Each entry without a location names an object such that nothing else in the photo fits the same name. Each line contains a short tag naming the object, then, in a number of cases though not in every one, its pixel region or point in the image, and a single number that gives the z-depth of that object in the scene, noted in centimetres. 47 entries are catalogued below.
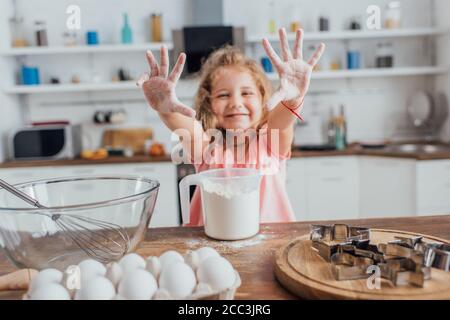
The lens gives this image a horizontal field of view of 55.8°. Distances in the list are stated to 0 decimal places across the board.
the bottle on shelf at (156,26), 254
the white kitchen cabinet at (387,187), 212
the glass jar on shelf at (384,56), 253
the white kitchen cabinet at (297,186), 225
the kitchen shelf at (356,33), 242
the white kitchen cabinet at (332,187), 226
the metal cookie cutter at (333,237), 58
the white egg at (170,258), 49
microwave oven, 230
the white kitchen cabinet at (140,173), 223
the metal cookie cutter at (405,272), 50
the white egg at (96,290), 44
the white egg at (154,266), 48
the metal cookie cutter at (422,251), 53
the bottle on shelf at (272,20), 252
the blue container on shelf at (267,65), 247
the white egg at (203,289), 45
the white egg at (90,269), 47
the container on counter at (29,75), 250
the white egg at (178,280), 45
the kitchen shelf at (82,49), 241
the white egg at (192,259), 50
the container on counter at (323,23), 249
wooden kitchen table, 55
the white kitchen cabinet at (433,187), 207
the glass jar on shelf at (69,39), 251
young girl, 96
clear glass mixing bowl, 53
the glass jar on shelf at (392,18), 248
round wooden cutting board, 48
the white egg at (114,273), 47
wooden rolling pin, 55
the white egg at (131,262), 49
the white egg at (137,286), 44
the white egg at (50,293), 43
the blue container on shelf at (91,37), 249
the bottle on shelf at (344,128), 249
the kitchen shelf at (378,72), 245
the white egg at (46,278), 46
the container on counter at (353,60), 253
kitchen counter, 223
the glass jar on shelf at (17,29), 258
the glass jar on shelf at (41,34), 250
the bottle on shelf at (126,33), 249
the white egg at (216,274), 46
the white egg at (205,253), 51
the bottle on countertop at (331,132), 258
